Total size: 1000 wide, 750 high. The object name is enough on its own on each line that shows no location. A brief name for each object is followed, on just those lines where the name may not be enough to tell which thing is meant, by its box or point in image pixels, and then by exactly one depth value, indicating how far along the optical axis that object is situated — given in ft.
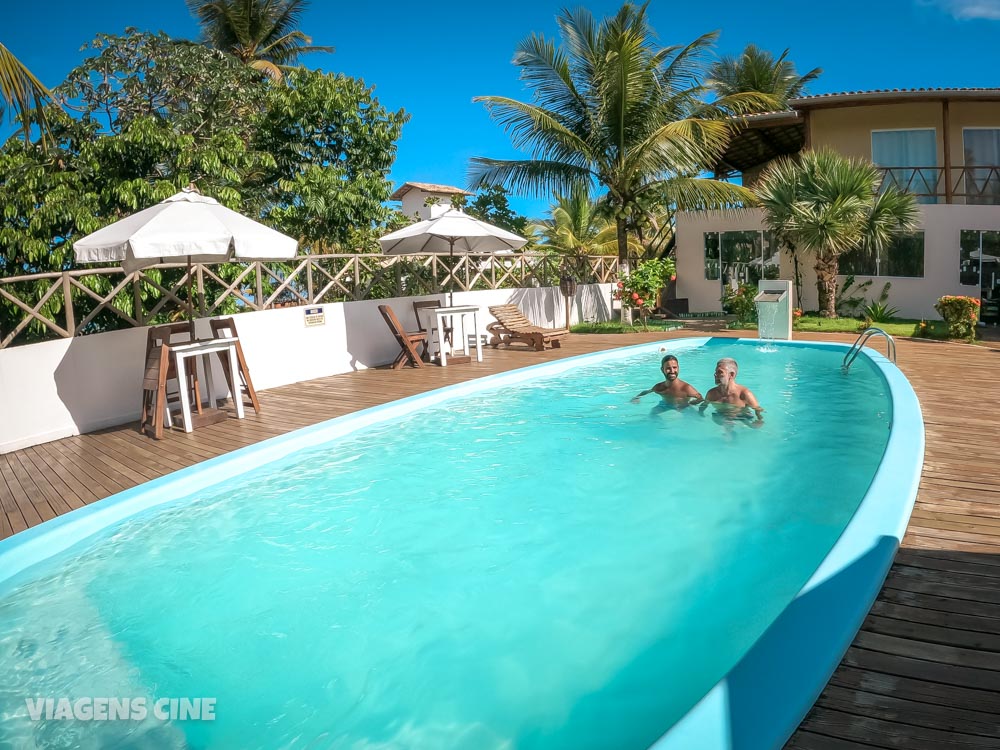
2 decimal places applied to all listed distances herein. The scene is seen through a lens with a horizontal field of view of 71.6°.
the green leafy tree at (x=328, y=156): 57.11
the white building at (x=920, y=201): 52.65
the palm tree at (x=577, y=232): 84.38
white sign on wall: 34.38
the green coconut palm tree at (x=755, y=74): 97.25
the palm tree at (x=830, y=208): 45.78
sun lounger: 42.04
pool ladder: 28.28
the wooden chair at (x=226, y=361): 25.63
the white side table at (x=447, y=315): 36.76
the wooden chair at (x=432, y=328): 38.35
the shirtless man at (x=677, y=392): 26.30
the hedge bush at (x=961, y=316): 38.27
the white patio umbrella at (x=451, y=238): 35.86
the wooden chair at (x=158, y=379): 22.97
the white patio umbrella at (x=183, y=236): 21.38
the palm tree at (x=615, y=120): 52.06
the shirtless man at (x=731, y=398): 24.57
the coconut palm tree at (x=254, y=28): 83.97
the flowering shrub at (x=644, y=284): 50.70
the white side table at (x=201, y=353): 23.70
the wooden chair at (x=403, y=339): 35.73
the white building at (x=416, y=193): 148.36
